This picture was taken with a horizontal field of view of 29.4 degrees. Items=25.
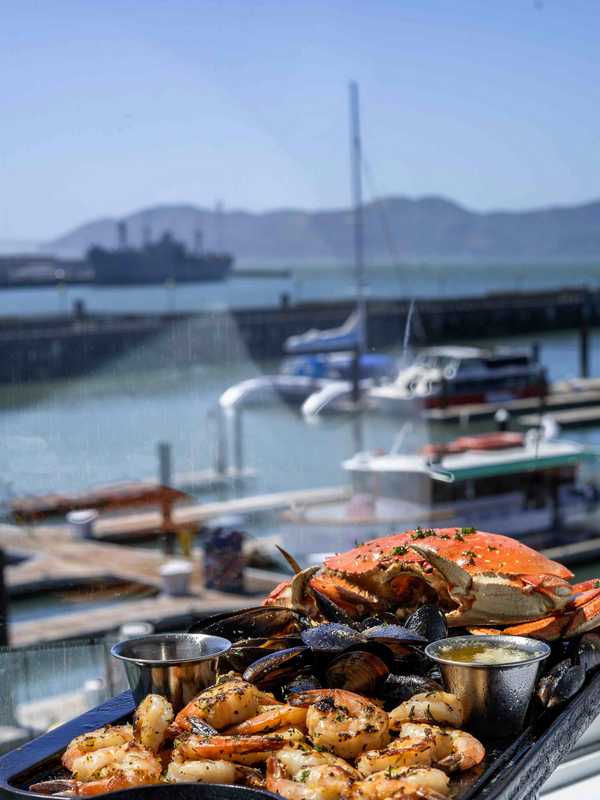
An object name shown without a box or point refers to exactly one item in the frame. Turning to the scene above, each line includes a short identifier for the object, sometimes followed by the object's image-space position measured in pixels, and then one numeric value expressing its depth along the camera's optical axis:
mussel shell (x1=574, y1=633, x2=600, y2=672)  2.36
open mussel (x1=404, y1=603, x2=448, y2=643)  2.28
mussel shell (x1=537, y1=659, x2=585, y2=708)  2.16
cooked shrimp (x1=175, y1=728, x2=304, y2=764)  1.79
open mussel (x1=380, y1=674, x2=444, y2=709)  2.07
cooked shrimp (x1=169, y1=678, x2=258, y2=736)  1.89
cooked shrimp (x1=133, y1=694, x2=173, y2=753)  1.88
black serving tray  1.63
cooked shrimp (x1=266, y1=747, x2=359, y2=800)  1.66
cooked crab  2.39
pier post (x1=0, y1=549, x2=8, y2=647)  5.04
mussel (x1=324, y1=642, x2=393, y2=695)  2.08
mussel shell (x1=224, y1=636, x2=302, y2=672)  2.21
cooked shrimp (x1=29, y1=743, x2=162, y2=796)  1.71
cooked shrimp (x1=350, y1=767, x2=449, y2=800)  1.66
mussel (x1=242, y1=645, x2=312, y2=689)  2.08
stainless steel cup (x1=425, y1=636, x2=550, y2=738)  1.97
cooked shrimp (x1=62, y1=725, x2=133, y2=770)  1.85
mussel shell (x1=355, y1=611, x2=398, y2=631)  2.33
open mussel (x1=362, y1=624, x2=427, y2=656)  2.15
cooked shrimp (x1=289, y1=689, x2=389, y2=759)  1.83
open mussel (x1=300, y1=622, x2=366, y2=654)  2.12
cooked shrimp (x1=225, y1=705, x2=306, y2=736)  1.89
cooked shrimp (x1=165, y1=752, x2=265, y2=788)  1.71
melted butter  2.06
